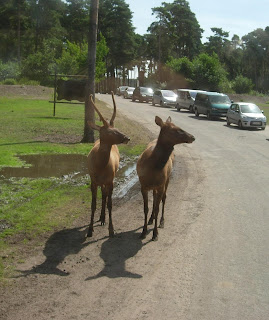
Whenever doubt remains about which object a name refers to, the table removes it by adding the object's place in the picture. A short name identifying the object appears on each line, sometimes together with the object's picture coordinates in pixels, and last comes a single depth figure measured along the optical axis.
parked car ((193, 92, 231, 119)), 32.08
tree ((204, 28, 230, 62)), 95.70
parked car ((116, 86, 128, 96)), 64.97
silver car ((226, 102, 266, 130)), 27.02
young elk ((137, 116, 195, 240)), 7.36
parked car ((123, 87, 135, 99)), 58.62
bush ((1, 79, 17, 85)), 51.25
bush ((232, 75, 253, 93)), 63.62
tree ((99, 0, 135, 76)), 78.38
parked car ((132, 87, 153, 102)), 49.69
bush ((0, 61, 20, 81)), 53.92
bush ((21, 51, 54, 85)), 55.19
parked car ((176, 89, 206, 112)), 37.46
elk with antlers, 7.43
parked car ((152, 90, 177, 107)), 42.69
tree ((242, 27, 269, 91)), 91.31
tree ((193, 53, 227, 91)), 56.16
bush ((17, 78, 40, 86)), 52.08
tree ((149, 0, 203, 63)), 76.56
